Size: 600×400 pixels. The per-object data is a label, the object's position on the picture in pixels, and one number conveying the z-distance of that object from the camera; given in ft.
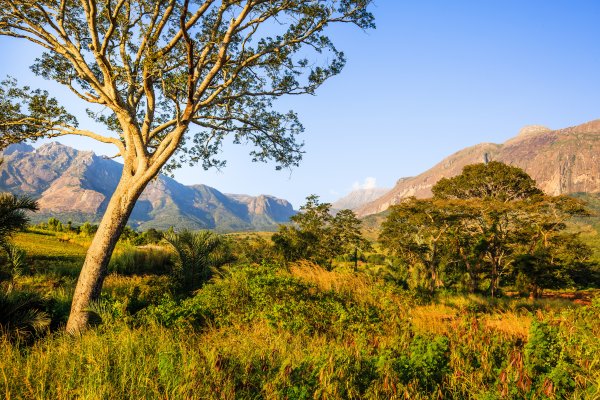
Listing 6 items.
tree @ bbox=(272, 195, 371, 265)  81.25
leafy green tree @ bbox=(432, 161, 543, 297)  67.26
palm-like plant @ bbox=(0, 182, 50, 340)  16.80
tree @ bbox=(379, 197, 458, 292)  72.83
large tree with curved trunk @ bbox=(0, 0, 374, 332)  22.04
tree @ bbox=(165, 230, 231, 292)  36.37
